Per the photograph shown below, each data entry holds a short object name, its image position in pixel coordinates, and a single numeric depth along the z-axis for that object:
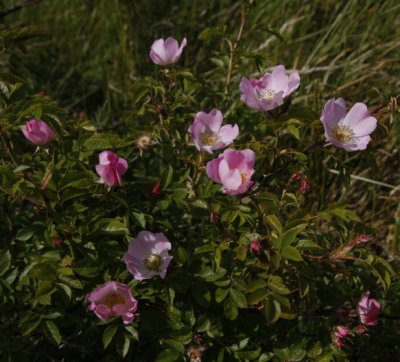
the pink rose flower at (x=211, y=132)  0.90
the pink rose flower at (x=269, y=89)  0.89
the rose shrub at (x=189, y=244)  0.85
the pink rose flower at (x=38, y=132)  0.90
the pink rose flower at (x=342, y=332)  0.86
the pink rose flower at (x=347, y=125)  0.88
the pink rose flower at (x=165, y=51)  0.95
